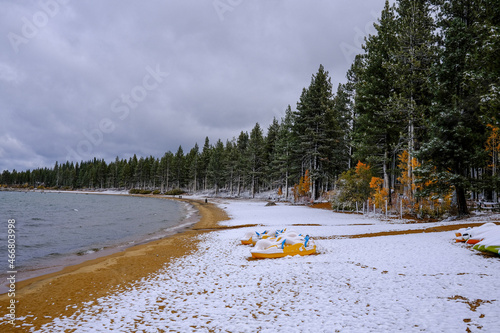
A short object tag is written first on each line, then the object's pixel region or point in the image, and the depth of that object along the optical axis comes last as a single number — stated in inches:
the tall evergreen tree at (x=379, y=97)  898.7
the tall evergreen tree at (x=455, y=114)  643.5
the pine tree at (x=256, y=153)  2206.0
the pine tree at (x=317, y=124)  1421.0
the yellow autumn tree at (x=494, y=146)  904.9
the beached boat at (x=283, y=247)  369.7
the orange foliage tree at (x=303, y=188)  1525.8
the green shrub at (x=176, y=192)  3169.3
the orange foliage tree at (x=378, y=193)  876.2
